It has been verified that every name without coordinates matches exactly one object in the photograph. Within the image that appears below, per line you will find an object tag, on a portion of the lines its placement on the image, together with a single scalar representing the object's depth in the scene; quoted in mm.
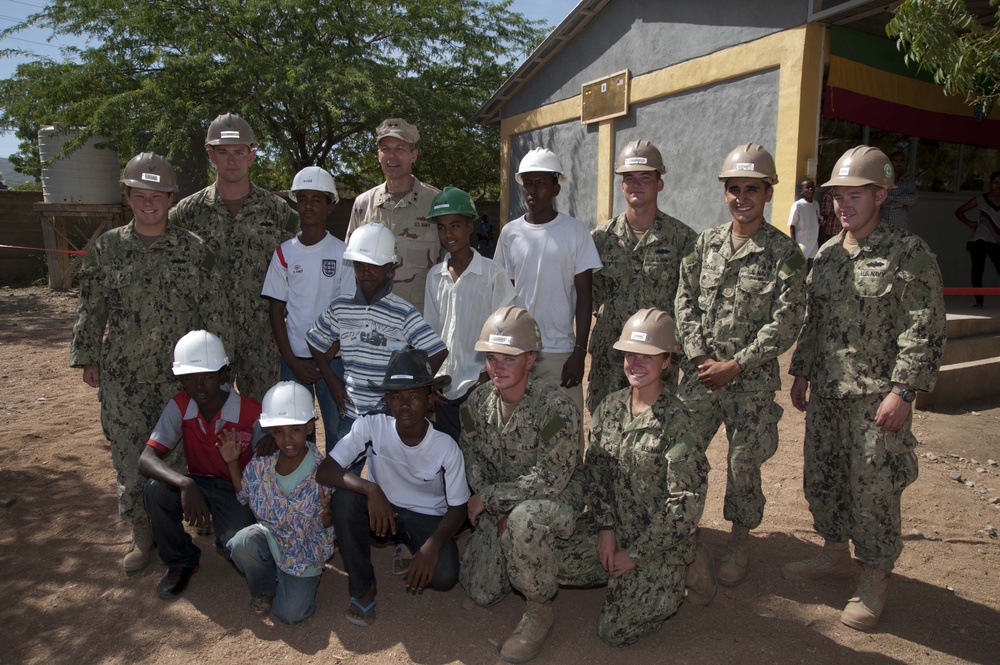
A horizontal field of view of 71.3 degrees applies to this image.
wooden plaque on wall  11500
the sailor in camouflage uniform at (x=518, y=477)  3041
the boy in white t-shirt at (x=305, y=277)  3924
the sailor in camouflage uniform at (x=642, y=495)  3023
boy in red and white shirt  3387
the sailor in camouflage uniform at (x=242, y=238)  4113
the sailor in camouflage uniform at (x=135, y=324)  3684
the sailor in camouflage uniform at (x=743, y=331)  3379
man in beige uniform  4219
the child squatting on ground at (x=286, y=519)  3297
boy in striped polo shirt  3533
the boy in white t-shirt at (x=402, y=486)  3215
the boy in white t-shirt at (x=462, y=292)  3709
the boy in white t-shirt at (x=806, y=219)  8383
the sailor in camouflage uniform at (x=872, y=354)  3127
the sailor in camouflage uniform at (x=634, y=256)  3785
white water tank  12445
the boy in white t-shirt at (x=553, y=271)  3840
